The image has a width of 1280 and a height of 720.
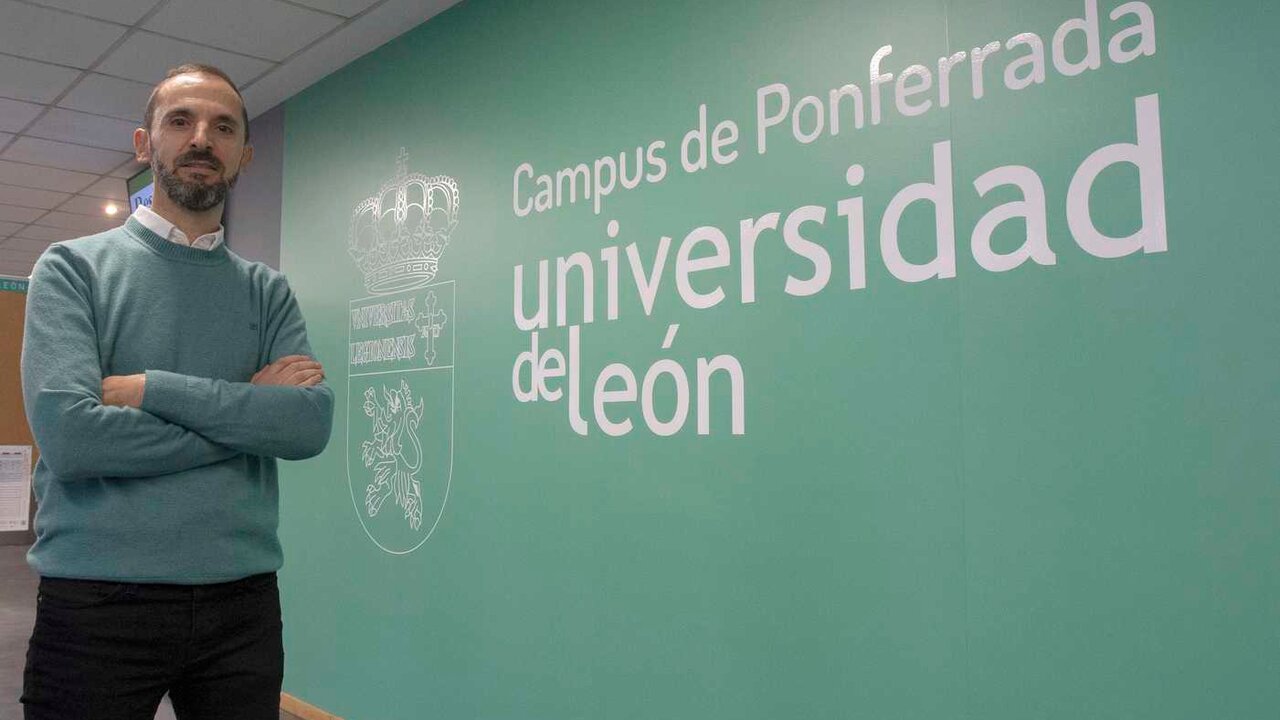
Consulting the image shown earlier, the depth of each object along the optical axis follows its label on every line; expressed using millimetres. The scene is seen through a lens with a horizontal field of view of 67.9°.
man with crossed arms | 1320
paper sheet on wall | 4402
